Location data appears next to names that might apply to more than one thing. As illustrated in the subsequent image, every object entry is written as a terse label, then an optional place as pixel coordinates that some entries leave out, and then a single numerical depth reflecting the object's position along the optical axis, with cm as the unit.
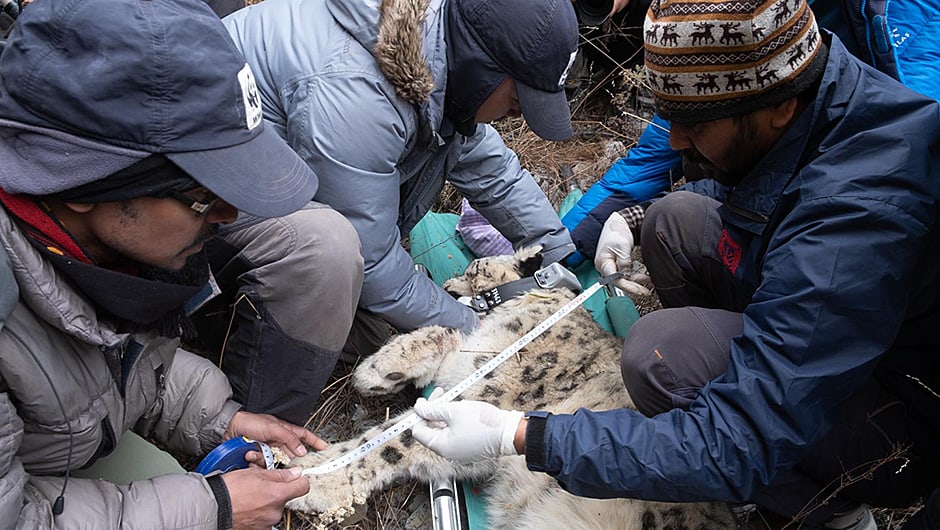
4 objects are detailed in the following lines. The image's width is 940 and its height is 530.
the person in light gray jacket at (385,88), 99
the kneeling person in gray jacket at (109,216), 60
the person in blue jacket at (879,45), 100
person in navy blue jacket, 70
